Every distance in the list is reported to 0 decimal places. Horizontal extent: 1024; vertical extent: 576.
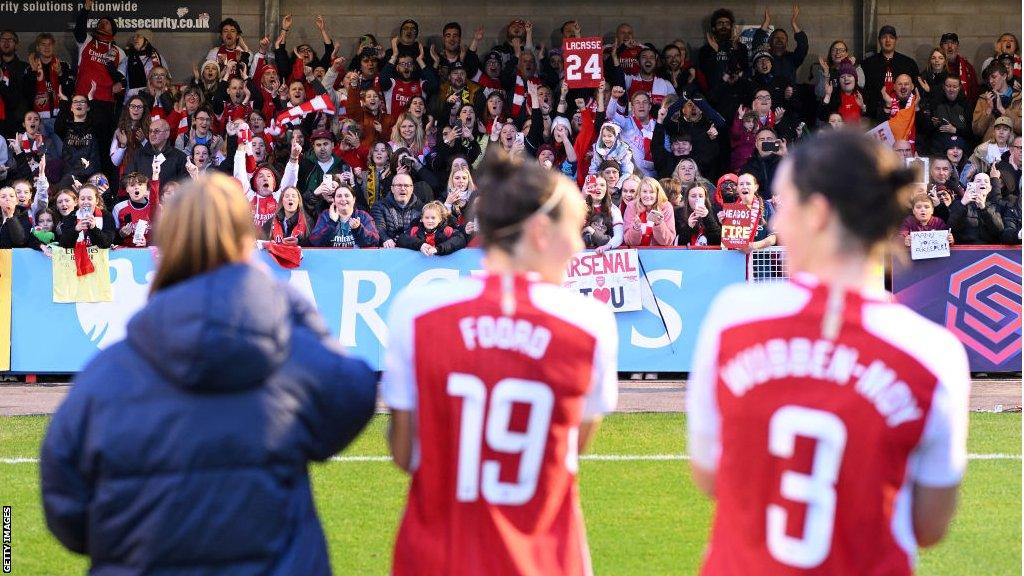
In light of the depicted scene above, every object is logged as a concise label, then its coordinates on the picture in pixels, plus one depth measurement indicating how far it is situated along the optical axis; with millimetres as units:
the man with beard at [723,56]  18312
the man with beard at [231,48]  19427
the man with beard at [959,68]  18859
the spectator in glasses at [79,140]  17656
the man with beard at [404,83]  18344
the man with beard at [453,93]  18078
